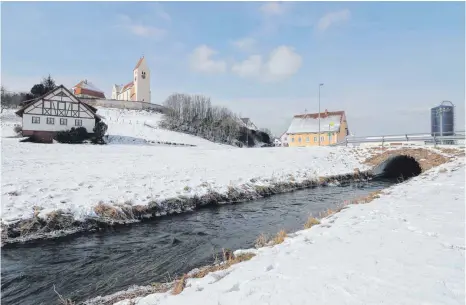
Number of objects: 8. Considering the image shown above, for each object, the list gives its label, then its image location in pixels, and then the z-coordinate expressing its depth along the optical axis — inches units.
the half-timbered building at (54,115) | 1643.7
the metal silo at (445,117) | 1278.3
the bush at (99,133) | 1739.7
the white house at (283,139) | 4528.1
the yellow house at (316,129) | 2464.3
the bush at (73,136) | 1643.7
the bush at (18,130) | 1801.2
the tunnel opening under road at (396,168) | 1077.1
